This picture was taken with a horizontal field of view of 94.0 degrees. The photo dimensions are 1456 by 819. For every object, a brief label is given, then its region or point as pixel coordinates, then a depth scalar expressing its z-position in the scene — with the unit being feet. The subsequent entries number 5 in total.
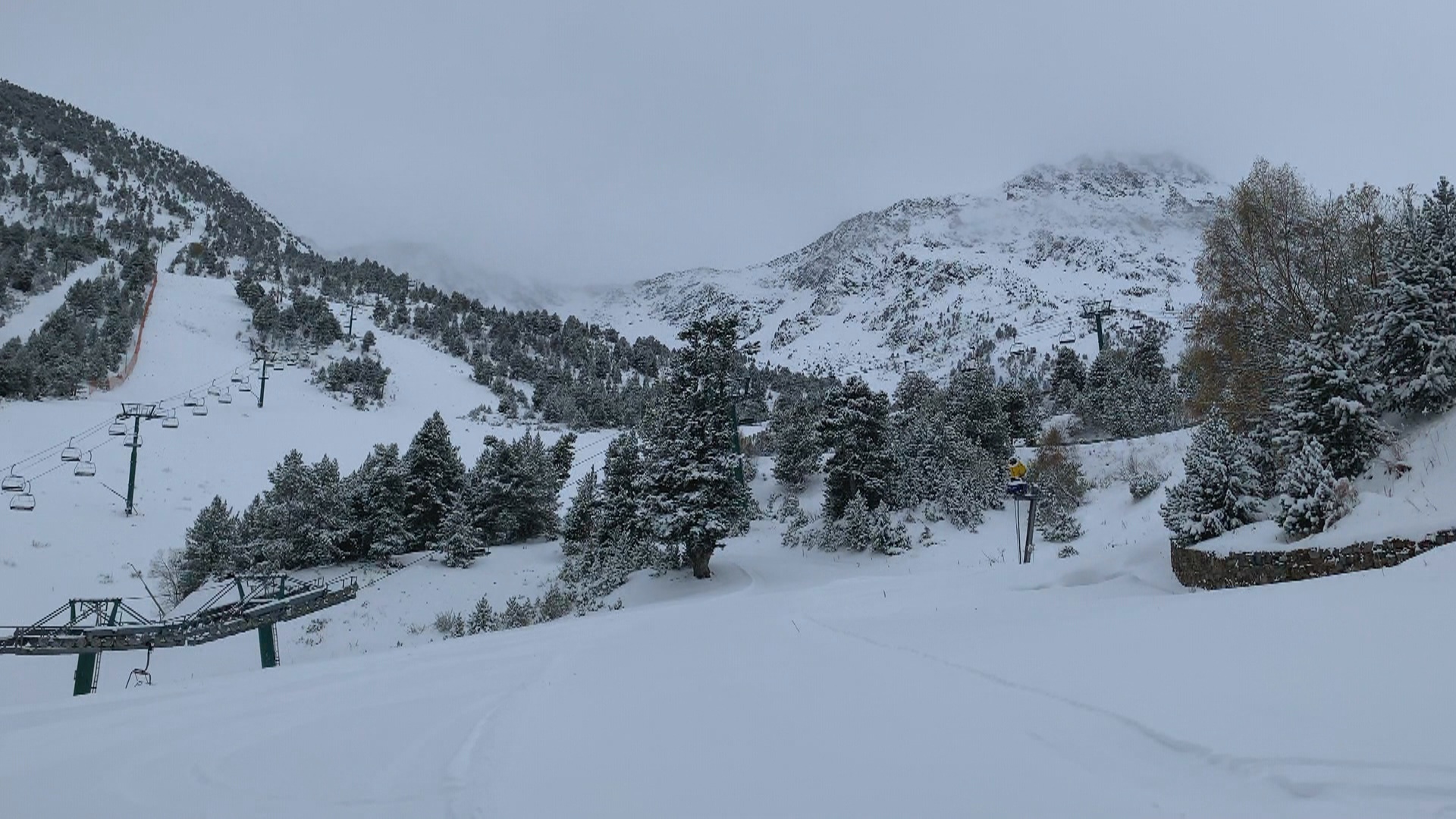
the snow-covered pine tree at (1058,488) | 88.33
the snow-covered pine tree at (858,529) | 94.12
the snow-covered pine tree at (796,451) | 124.77
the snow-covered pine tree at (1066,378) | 166.30
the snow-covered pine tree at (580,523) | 103.96
